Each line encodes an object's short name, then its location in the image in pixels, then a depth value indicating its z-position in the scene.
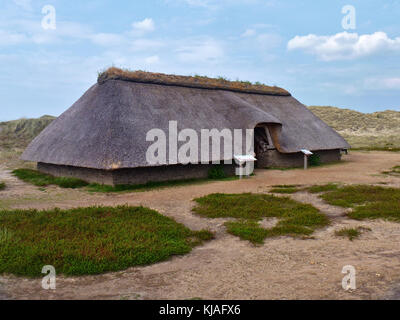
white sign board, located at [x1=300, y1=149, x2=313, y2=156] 20.00
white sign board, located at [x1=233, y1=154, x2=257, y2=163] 17.02
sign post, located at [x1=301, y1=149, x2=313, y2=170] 20.03
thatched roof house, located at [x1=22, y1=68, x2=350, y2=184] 14.45
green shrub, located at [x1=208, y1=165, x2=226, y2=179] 17.02
